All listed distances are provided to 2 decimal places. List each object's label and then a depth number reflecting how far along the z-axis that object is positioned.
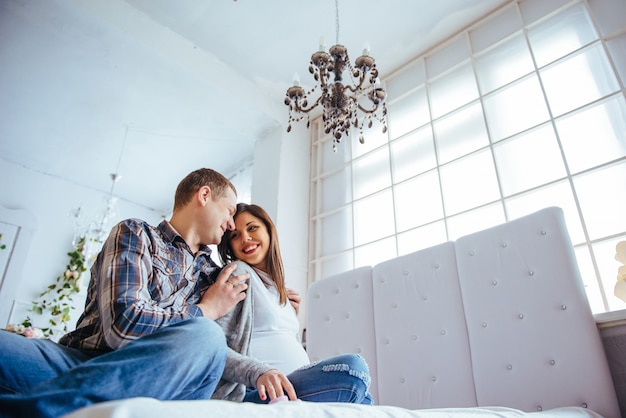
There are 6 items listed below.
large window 2.24
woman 1.04
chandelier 2.07
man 0.62
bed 1.54
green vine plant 4.21
